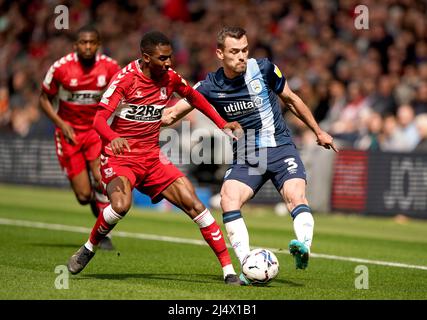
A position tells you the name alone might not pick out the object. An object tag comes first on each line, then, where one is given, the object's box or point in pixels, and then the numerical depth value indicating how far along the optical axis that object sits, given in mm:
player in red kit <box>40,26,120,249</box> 13672
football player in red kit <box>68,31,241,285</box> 10078
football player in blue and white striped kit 10234
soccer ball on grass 9719
